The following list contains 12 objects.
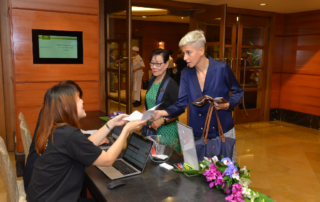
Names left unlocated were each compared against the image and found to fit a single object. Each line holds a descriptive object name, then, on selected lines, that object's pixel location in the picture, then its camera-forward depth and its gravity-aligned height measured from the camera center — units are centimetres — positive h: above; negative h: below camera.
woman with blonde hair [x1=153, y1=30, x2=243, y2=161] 227 -19
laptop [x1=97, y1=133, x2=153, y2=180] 175 -67
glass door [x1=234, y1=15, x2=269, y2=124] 645 -1
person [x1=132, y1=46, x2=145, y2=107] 803 -49
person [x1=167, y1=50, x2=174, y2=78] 896 -16
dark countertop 145 -71
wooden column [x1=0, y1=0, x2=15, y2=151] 417 -22
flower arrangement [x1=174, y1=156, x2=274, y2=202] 138 -63
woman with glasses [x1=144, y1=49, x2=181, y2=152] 280 -29
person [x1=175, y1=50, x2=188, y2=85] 767 -1
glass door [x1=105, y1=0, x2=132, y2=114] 429 +9
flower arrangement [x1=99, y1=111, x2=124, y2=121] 270 -52
